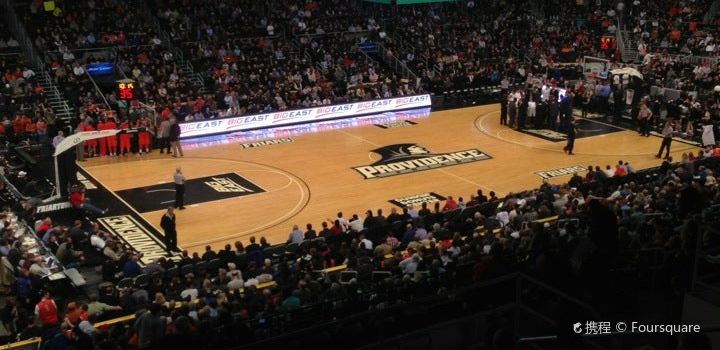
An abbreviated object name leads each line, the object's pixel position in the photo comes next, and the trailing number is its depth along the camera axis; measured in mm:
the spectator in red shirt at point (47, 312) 14575
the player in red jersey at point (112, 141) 28094
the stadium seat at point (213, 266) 16875
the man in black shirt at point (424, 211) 20052
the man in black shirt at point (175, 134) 27656
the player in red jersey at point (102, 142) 28053
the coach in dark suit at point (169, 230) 19295
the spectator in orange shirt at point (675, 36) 43406
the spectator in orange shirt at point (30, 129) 27984
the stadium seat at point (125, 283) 16219
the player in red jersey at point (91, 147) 28128
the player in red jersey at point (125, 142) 28380
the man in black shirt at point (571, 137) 28359
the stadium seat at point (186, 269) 16422
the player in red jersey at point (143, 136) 28688
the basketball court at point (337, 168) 22734
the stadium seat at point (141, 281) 16078
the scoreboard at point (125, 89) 30844
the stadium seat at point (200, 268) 16438
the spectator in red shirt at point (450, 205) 21219
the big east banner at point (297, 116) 31469
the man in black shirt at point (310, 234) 18734
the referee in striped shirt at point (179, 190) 22081
